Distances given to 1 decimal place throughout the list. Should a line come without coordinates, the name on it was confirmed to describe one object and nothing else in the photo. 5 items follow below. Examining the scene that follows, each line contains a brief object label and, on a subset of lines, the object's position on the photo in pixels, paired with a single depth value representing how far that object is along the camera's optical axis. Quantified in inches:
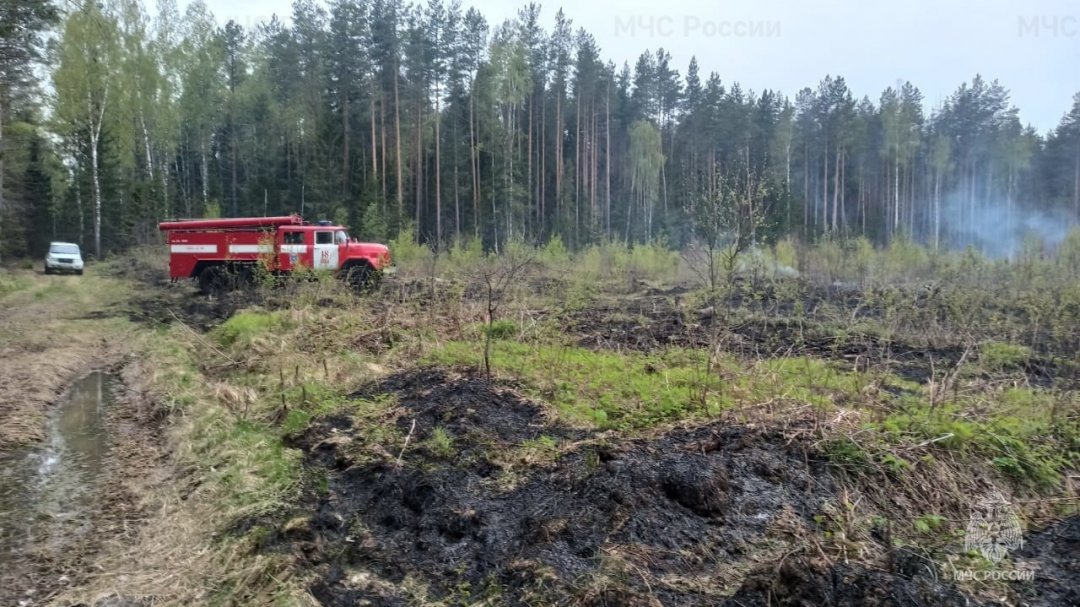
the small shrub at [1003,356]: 312.2
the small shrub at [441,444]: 200.5
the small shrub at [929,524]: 140.1
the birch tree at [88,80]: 1074.7
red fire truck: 704.4
